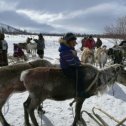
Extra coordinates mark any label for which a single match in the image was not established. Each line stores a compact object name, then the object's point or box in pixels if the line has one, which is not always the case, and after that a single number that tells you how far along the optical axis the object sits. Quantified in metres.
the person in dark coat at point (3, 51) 4.75
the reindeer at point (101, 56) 6.59
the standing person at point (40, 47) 8.06
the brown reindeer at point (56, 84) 2.59
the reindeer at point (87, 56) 5.77
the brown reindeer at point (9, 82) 2.87
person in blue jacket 2.69
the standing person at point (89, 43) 7.10
